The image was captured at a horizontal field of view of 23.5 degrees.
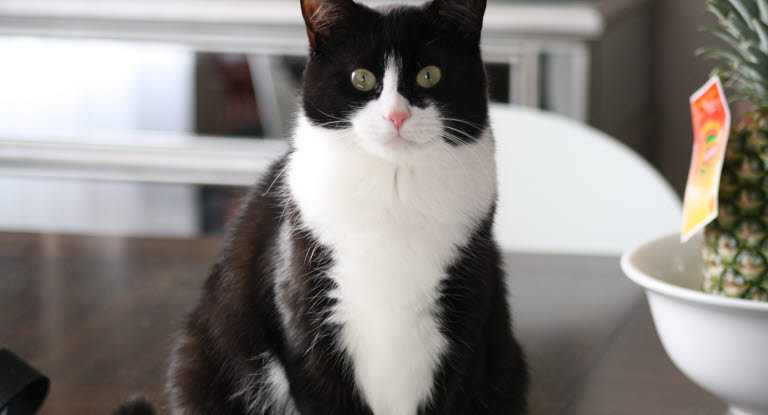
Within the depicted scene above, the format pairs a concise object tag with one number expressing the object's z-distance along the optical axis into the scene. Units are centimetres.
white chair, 145
